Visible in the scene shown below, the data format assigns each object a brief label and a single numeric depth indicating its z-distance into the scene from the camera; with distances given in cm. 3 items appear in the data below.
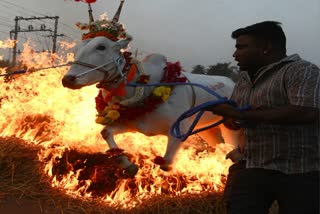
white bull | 518
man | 287
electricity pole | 3597
